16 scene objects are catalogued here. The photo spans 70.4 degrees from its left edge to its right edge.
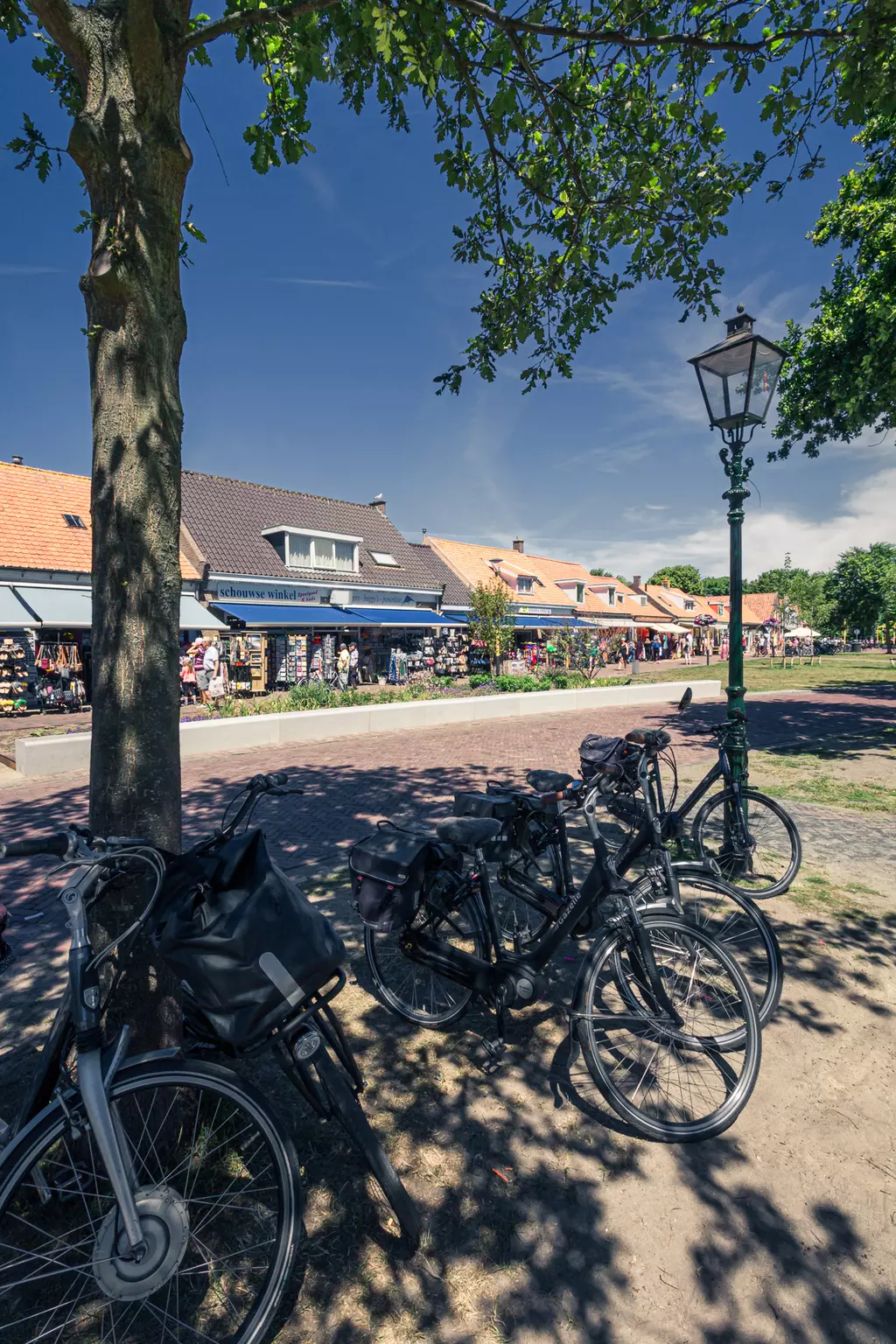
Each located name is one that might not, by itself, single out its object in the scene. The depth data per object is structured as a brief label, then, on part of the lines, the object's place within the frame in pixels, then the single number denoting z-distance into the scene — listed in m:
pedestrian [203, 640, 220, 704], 18.39
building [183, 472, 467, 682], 22.05
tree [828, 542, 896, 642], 47.00
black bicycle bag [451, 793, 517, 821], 3.10
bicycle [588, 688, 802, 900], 4.84
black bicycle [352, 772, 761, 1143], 2.55
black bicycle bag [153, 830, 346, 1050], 1.75
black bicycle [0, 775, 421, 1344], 1.65
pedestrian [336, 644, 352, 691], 22.91
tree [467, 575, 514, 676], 22.53
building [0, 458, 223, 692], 16.89
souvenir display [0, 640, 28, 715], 16.62
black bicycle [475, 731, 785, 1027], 2.88
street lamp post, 4.93
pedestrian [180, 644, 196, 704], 18.05
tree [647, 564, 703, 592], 107.00
